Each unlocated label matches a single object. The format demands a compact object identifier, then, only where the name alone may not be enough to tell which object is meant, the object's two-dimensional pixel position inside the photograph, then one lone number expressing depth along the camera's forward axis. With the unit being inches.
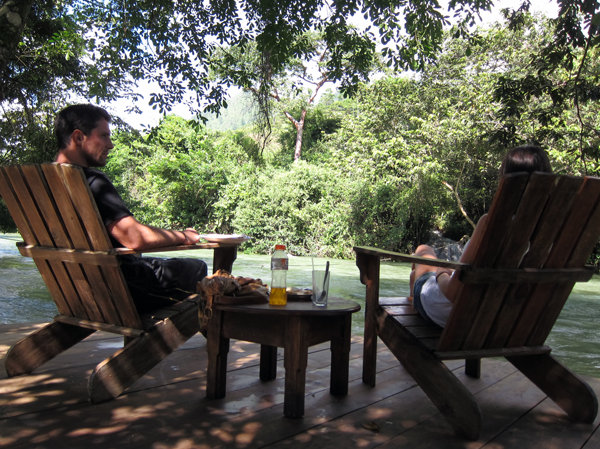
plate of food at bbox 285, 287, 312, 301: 88.1
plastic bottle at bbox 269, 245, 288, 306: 80.3
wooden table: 75.1
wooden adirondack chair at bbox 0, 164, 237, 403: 76.3
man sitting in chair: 80.0
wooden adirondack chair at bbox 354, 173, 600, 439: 67.8
